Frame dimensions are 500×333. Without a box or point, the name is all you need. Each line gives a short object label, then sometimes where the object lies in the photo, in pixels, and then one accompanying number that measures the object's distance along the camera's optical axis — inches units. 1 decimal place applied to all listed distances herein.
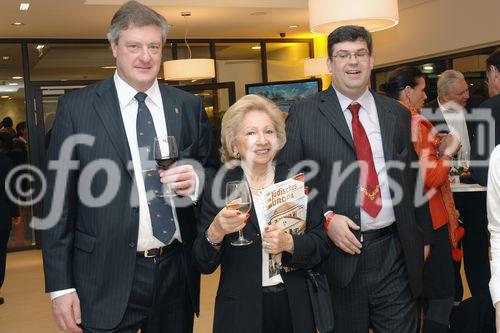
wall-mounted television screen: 402.3
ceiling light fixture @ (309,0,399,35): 133.0
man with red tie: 104.3
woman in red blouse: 148.3
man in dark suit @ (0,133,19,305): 207.9
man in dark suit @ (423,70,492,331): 191.6
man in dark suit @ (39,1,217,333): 89.0
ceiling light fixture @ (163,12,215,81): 298.0
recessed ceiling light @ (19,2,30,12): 278.7
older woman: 89.4
